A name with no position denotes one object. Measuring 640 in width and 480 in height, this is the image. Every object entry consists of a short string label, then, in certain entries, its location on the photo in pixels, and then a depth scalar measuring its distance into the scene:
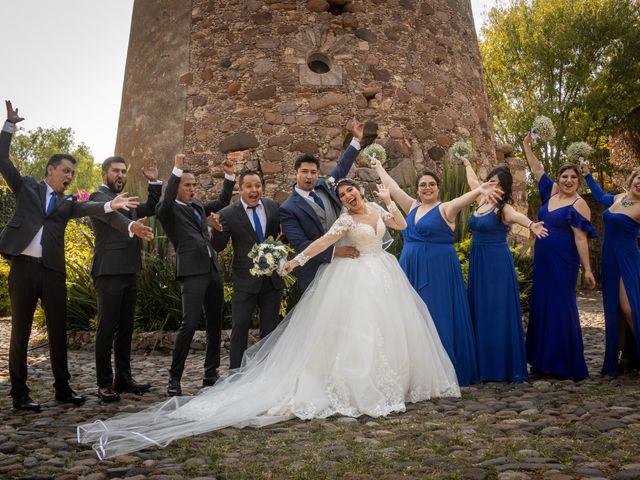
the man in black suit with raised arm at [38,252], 4.32
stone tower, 8.09
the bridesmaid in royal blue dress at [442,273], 5.05
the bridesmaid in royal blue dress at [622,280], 5.13
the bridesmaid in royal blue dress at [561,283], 5.14
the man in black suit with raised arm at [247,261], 4.92
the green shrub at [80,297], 7.46
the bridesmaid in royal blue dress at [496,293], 5.11
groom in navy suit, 4.93
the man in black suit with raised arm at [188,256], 4.76
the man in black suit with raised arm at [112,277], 4.69
